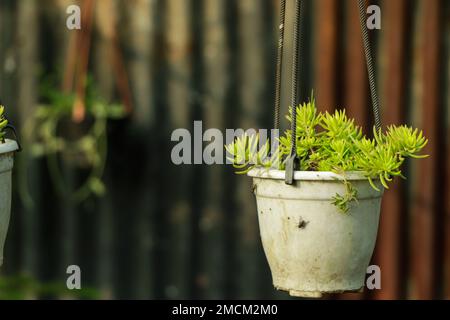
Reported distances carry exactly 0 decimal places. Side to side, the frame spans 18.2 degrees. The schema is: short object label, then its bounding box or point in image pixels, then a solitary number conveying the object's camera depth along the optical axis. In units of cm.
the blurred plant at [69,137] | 776
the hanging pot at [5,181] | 413
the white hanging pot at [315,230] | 401
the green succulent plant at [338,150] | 401
